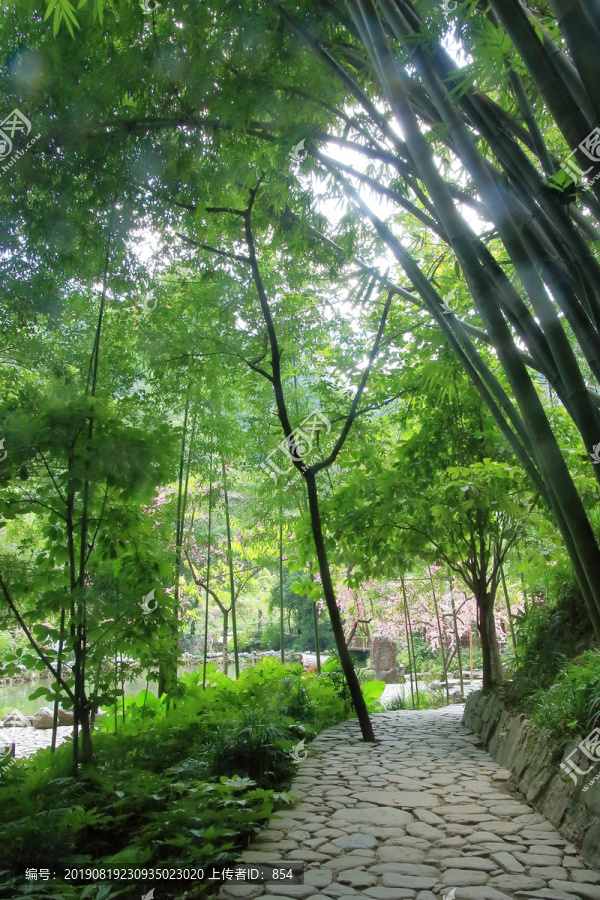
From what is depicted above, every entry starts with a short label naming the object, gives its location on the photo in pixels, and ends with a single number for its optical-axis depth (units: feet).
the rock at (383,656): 39.22
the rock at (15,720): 25.95
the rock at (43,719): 26.68
